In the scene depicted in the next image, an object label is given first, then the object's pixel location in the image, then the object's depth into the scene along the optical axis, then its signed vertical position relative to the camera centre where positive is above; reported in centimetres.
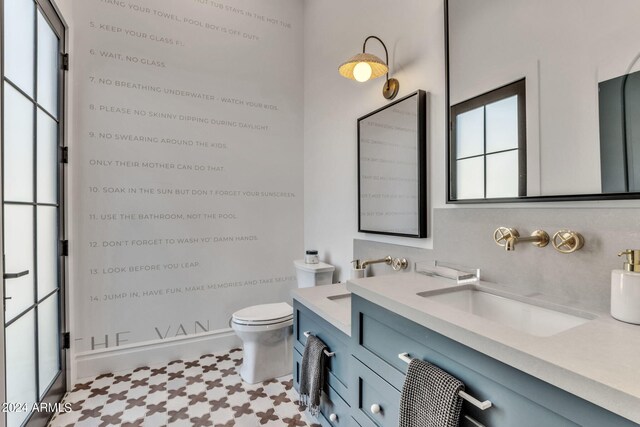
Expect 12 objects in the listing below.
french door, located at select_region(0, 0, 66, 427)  136 +4
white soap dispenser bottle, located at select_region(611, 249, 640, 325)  79 -20
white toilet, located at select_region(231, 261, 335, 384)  209 -88
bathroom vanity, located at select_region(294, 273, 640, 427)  56 -35
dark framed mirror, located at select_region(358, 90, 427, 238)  164 +27
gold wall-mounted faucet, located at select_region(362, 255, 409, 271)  175 -28
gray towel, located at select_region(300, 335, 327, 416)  146 -78
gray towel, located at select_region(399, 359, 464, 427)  77 -49
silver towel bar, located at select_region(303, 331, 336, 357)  142 -65
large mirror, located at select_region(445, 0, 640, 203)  93 +41
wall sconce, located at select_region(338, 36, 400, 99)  169 +82
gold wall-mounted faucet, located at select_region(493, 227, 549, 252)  108 -9
